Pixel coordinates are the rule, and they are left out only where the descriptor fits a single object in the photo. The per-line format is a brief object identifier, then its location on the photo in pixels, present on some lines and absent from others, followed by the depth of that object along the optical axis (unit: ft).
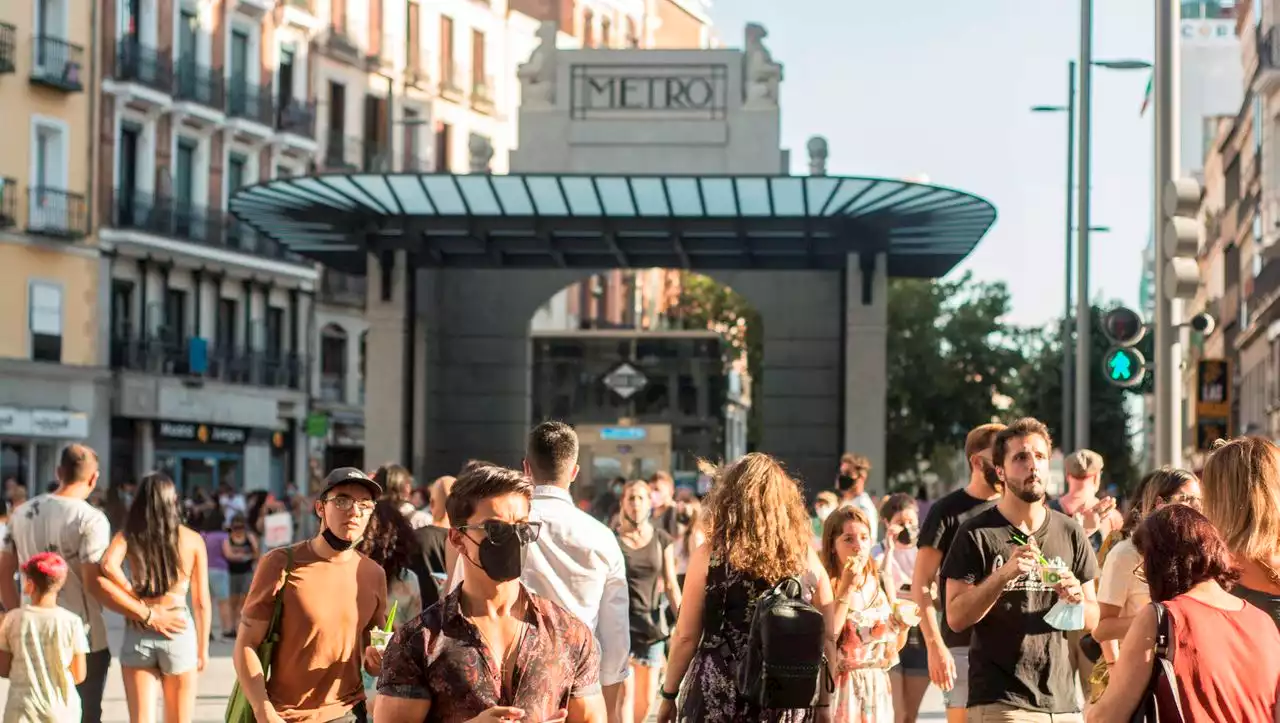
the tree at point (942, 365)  209.05
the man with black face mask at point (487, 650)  17.62
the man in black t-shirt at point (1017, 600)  27.96
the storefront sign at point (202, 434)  171.42
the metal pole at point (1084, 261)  93.20
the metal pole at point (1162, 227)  60.08
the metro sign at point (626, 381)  117.50
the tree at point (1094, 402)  192.54
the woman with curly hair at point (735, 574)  26.11
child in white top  36.29
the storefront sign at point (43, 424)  152.25
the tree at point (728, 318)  225.15
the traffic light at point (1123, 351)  62.39
